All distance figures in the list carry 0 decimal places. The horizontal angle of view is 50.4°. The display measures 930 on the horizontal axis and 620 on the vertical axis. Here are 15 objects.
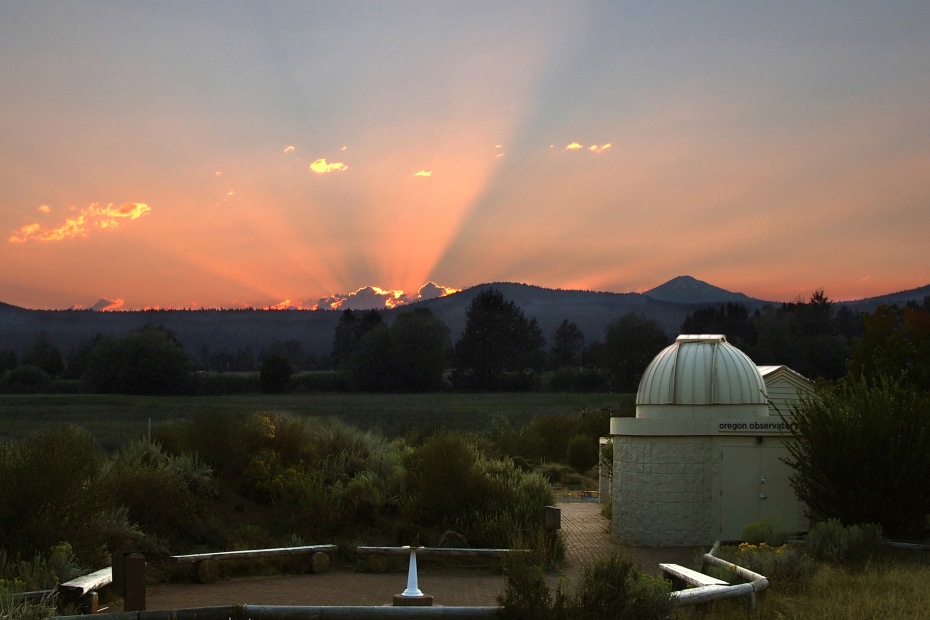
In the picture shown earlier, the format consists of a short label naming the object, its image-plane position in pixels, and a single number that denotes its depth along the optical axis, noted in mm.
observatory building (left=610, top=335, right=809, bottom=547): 20953
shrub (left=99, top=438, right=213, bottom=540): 16938
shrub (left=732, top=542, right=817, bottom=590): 13625
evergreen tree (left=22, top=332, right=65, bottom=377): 101688
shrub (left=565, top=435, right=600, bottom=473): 40719
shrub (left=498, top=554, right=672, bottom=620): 10352
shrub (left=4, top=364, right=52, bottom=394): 83000
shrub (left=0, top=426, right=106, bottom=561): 13242
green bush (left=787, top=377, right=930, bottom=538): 18344
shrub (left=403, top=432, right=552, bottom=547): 18969
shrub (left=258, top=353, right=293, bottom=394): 88750
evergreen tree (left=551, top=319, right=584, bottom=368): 129000
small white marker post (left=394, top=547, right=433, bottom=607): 11914
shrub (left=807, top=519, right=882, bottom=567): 16172
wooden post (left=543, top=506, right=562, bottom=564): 16750
